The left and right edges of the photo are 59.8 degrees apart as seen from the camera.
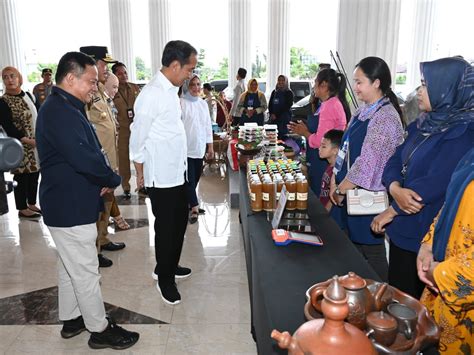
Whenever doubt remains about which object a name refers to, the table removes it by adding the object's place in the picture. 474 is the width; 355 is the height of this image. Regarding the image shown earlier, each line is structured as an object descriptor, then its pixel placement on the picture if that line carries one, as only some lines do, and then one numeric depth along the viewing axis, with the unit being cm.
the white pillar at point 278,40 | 953
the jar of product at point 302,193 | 220
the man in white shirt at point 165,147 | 223
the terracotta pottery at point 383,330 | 91
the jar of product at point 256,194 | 220
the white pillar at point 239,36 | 957
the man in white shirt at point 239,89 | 771
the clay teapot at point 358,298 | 95
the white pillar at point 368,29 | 738
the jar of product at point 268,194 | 220
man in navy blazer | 177
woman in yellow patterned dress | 105
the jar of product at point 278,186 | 219
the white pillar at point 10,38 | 933
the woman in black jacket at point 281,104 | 695
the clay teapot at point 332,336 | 78
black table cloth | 128
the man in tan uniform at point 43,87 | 596
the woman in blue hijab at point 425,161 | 145
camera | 100
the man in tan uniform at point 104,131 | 323
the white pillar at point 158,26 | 951
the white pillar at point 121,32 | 944
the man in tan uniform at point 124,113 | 451
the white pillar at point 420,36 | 880
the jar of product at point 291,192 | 219
